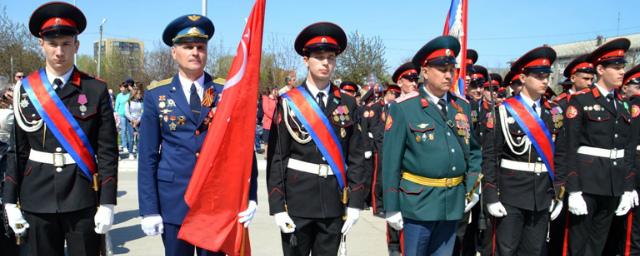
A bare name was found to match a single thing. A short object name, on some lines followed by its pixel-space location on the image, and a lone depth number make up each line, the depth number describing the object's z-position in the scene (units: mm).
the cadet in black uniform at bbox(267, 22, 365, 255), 3646
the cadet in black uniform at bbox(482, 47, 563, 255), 4371
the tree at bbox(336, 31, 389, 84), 26672
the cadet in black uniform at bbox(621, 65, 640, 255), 5426
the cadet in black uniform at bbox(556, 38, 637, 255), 4945
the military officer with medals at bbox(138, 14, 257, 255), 3211
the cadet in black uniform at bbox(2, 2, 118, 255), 3240
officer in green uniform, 3648
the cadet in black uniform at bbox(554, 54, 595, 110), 5942
